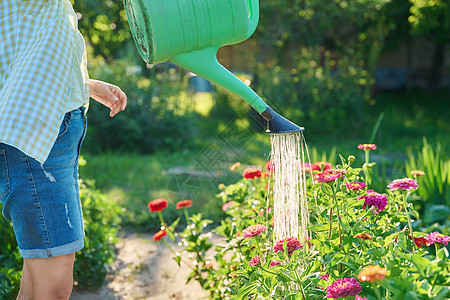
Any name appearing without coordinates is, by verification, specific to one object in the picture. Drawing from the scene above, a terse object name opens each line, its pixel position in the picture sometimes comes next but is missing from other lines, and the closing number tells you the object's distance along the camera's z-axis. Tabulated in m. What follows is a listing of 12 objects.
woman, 1.24
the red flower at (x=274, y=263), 1.40
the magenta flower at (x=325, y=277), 1.33
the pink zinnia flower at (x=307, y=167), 2.00
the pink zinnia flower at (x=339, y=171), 1.53
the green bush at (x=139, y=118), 5.42
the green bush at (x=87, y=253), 2.06
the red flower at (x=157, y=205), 2.12
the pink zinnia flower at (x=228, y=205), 2.13
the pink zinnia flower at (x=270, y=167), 1.88
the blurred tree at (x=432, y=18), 5.91
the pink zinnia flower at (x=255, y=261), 1.44
